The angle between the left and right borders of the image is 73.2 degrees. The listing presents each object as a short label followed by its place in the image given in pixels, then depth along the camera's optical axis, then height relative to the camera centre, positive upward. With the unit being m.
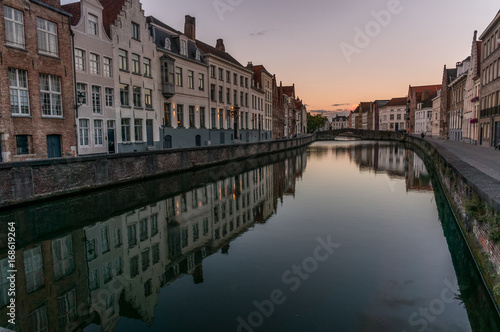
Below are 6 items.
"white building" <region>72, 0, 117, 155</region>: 22.92 +4.09
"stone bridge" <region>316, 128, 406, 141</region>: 83.62 +0.18
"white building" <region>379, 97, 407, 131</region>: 113.50 +6.98
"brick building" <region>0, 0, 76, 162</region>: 17.88 +3.36
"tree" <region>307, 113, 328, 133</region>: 134.38 +5.49
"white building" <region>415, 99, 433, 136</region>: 77.25 +4.26
